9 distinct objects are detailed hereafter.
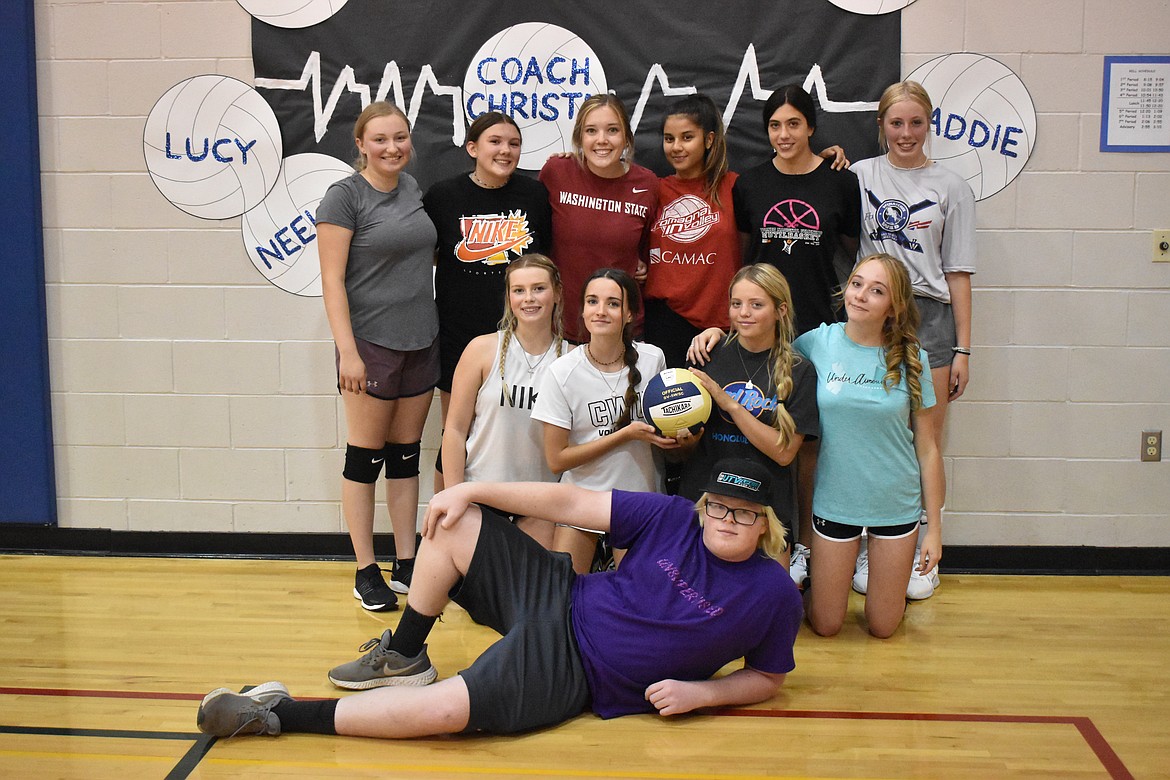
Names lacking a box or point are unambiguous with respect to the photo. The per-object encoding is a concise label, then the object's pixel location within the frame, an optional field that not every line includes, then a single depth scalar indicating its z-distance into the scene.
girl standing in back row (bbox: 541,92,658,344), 3.33
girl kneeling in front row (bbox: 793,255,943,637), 3.10
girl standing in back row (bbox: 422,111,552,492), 3.36
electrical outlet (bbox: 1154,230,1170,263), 3.73
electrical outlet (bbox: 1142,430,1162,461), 3.83
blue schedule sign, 3.67
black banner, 3.70
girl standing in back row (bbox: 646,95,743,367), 3.40
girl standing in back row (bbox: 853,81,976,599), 3.50
